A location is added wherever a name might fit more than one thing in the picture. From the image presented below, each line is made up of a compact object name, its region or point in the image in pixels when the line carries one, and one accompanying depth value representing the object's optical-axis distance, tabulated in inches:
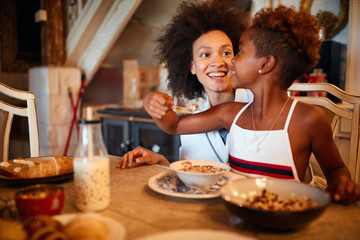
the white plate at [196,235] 21.3
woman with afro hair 61.6
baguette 37.8
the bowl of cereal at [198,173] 33.7
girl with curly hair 40.5
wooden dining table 25.6
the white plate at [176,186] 32.8
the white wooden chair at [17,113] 56.3
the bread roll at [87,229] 21.6
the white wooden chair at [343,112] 50.7
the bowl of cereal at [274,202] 23.9
